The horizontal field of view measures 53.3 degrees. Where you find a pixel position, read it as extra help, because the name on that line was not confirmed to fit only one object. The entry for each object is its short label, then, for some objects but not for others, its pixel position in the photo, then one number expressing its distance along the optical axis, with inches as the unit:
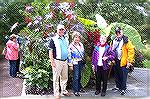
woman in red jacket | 123.5
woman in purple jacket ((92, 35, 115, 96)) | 116.4
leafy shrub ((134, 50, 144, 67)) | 133.6
